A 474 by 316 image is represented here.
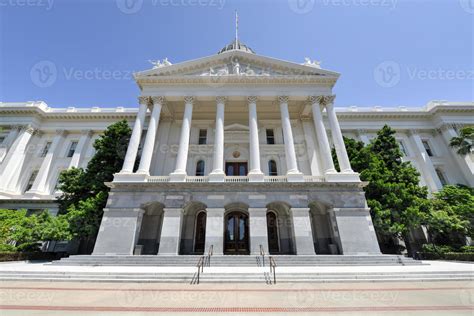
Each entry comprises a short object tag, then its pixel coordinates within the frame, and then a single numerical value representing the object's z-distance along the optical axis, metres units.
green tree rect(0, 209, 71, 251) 16.33
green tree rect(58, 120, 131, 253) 17.19
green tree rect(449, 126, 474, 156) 25.17
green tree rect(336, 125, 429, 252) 17.30
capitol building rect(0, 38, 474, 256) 16.05
